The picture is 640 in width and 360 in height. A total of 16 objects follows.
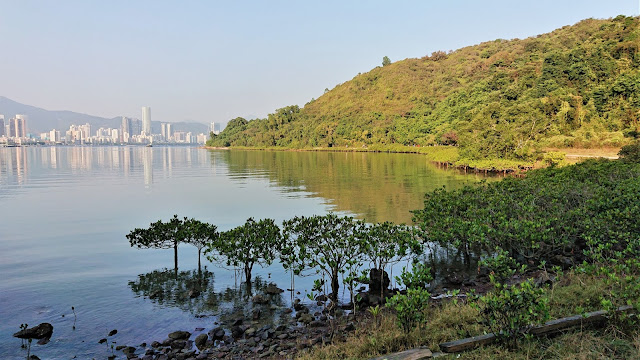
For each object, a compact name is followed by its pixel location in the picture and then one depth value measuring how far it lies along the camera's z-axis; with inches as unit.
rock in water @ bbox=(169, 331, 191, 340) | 319.9
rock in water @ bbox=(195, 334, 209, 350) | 306.1
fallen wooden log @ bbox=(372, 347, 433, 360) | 205.0
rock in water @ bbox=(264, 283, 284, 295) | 422.0
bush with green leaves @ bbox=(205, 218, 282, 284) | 430.3
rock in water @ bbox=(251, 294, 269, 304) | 394.9
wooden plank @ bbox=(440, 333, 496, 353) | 208.8
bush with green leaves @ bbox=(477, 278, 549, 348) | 202.1
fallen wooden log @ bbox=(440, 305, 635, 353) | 209.8
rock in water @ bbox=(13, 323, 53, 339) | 323.0
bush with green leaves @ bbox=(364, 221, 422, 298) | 378.6
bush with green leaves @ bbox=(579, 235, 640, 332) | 212.4
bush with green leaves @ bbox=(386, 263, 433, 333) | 233.0
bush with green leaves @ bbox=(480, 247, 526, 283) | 255.1
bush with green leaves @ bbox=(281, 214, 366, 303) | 386.0
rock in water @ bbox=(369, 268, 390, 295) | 397.4
